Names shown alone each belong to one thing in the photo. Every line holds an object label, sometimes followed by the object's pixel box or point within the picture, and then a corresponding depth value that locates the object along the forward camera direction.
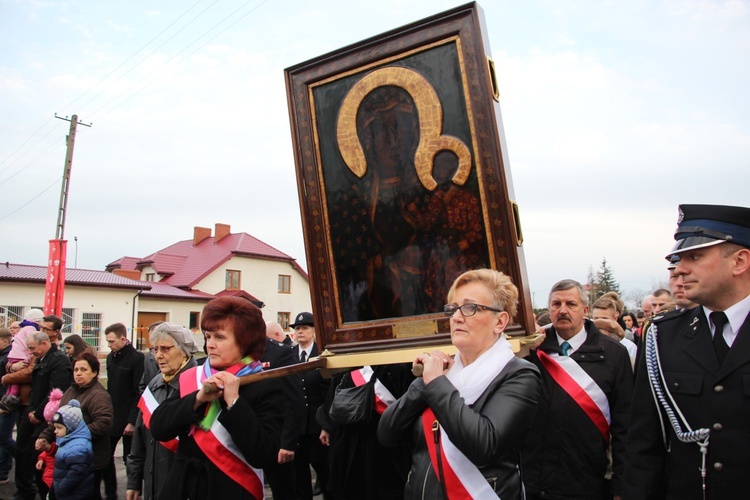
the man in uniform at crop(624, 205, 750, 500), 2.38
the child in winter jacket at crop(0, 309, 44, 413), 7.89
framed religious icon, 3.31
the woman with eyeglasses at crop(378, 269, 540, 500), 2.37
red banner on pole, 18.55
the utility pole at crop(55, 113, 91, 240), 21.02
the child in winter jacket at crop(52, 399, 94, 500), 5.46
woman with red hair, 3.14
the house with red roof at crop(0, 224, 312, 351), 31.59
